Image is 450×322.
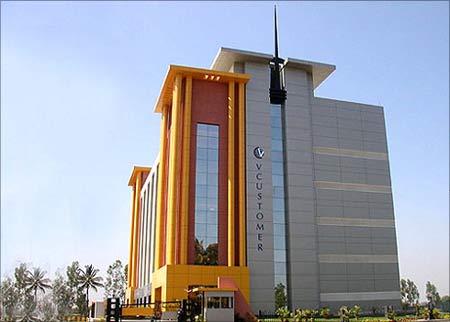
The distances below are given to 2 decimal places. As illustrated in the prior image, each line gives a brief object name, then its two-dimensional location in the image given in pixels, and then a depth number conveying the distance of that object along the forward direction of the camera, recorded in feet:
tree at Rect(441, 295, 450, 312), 171.36
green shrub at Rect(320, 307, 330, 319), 141.41
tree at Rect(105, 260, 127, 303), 289.33
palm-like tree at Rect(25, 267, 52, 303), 253.03
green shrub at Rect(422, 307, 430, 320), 135.13
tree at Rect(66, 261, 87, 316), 279.90
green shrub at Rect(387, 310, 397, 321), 125.08
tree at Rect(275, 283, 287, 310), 149.79
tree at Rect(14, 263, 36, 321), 249.55
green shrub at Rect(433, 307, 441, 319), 134.51
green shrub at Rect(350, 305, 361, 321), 129.11
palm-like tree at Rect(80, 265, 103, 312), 290.76
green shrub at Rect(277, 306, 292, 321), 119.55
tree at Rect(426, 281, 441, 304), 274.98
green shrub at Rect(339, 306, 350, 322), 124.16
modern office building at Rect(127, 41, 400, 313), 149.48
